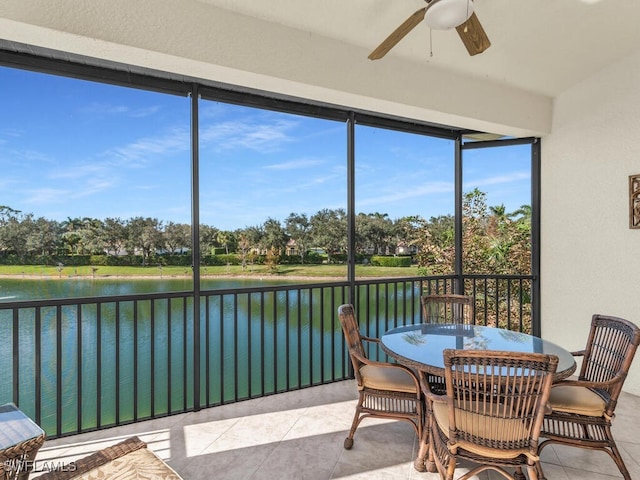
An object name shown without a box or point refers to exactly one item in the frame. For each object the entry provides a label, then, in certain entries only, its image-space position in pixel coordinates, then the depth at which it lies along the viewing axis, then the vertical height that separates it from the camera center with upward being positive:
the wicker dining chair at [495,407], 1.46 -0.78
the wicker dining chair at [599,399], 1.87 -0.93
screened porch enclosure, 2.62 +0.04
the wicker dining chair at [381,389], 2.18 -0.98
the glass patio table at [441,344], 1.92 -0.71
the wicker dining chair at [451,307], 3.07 -0.64
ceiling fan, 1.68 +1.17
